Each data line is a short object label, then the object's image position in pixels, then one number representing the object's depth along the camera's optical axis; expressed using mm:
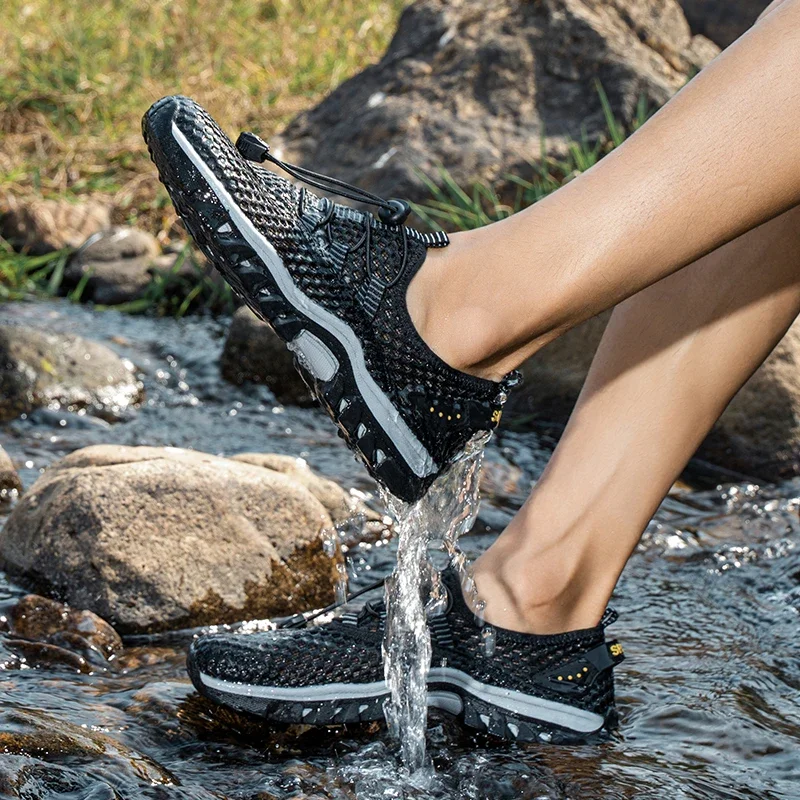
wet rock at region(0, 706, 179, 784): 1543
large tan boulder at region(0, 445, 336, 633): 2254
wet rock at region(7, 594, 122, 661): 2090
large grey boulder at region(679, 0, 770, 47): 7207
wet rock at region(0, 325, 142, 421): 3631
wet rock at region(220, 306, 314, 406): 3988
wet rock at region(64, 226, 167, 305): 5074
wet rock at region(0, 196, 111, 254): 5352
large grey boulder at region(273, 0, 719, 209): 4648
